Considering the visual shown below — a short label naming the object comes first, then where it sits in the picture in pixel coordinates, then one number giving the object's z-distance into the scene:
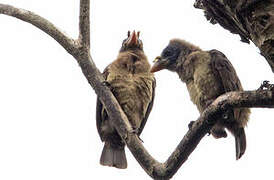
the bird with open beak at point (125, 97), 11.03
